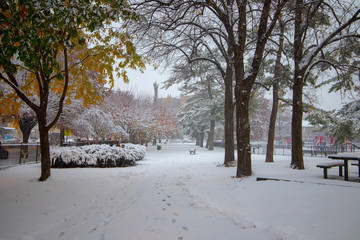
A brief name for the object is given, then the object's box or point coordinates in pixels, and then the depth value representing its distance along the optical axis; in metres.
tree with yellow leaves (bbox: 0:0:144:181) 4.45
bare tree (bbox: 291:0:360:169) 10.08
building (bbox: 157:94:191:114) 93.47
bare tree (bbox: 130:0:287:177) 8.36
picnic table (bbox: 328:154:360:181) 7.18
